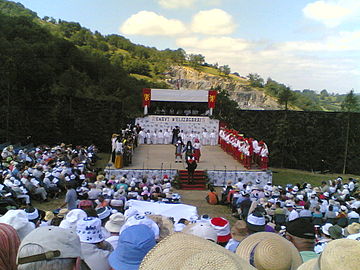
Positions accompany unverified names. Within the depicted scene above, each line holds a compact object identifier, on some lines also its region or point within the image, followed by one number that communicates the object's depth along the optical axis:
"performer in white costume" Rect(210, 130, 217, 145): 23.66
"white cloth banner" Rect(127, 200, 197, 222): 8.68
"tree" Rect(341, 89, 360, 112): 25.73
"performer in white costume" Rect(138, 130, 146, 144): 23.42
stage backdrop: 24.36
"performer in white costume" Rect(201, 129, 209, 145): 23.82
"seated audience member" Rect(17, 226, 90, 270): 1.96
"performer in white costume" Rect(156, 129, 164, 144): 23.78
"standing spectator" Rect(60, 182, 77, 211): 9.27
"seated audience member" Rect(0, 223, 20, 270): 2.12
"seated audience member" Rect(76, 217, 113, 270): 3.15
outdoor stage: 15.90
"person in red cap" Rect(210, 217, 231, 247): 4.74
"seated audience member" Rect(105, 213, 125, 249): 4.43
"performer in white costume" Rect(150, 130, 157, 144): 23.76
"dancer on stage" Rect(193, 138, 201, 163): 17.26
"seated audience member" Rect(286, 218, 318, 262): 4.25
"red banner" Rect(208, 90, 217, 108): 25.39
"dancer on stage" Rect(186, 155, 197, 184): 15.22
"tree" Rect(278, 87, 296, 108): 28.69
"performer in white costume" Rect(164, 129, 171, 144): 23.89
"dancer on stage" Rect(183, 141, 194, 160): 16.71
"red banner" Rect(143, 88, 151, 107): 25.28
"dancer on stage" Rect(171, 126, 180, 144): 23.28
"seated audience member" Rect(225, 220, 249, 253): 4.27
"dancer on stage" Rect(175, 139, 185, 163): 17.84
